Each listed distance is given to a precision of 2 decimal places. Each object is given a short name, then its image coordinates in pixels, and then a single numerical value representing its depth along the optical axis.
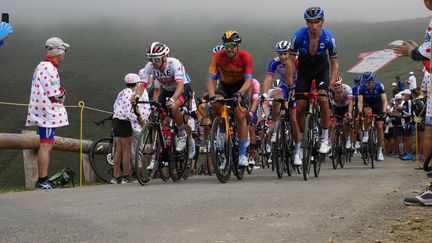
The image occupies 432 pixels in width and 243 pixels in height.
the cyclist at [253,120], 12.80
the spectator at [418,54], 7.16
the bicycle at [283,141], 11.12
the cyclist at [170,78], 11.24
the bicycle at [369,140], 15.68
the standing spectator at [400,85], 28.20
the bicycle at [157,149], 10.66
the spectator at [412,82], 21.50
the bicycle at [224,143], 10.43
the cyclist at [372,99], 16.72
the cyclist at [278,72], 12.67
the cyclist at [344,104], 16.62
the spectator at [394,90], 27.54
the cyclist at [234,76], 11.09
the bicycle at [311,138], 10.77
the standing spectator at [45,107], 10.89
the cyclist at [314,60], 11.09
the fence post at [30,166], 11.61
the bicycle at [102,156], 13.73
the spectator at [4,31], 8.18
